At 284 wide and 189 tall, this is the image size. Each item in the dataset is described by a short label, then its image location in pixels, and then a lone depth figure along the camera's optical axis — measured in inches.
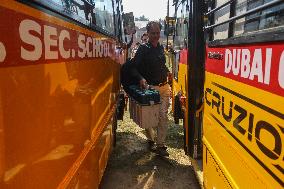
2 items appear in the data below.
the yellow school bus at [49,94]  51.0
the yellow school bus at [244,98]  63.9
